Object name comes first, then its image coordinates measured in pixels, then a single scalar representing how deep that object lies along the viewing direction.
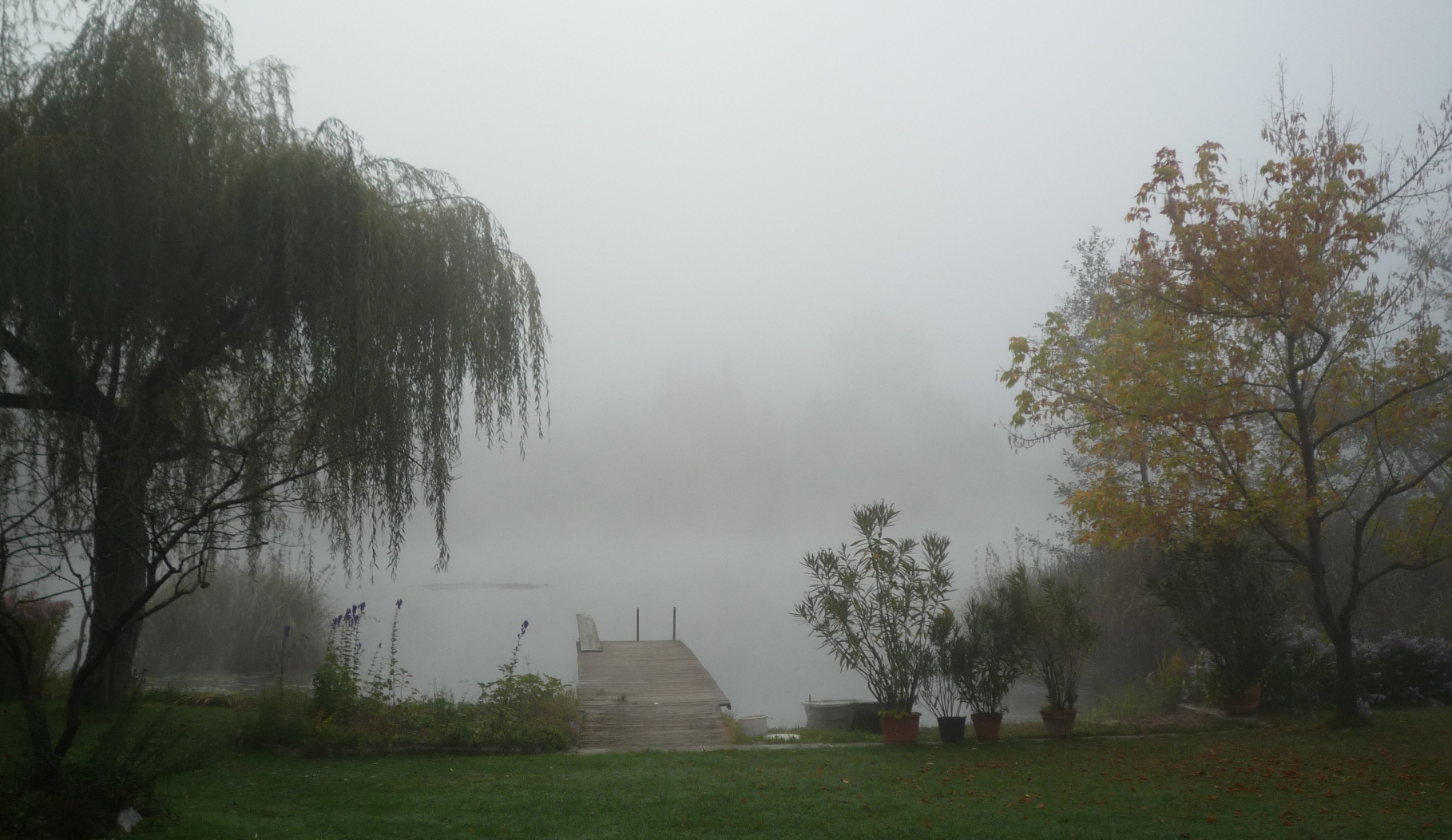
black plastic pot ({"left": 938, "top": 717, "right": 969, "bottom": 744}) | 9.10
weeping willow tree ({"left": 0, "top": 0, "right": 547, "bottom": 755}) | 6.98
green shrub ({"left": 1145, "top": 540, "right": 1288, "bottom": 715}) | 10.06
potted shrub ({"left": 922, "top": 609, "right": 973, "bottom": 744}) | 9.13
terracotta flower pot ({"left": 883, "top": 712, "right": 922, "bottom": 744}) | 9.07
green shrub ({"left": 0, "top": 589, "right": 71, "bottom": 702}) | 9.08
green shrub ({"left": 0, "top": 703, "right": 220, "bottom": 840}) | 4.63
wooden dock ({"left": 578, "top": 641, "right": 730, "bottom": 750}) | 9.61
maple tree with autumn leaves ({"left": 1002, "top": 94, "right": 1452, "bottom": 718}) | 9.04
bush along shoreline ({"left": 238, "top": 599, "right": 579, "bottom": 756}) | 8.30
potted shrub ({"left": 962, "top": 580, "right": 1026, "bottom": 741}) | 9.20
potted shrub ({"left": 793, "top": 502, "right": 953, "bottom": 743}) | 9.34
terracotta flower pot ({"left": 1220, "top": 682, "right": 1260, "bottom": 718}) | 9.99
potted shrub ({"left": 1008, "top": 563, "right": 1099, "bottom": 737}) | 9.37
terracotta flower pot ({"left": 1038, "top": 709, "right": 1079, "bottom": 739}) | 9.29
